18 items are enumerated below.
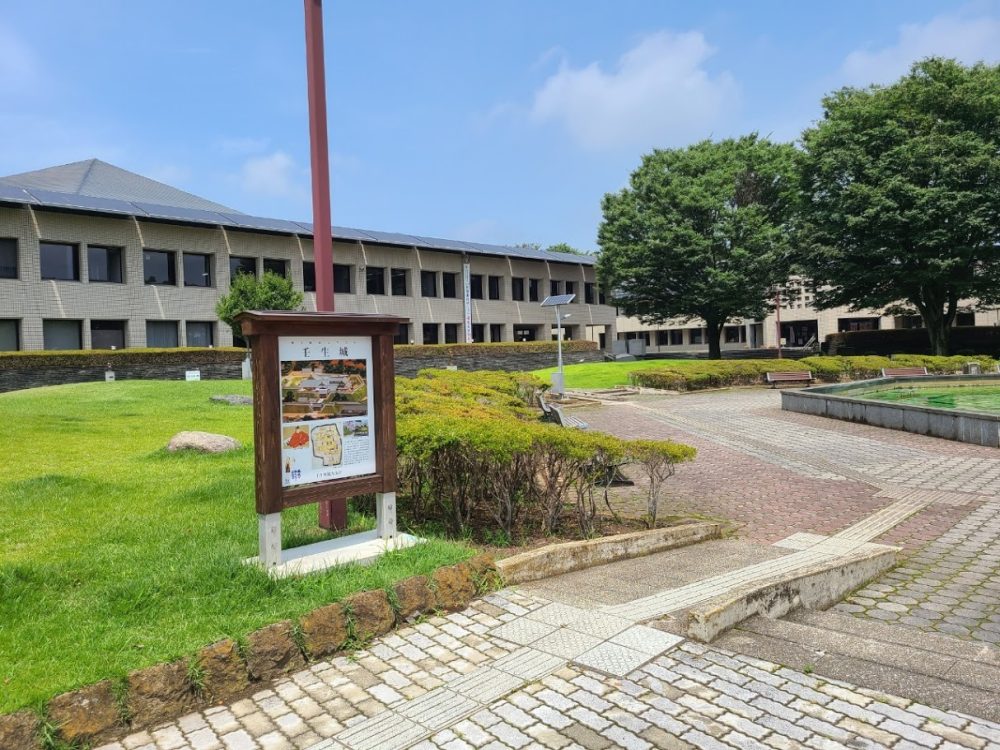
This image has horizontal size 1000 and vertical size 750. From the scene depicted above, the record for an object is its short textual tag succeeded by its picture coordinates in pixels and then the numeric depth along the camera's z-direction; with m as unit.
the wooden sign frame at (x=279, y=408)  4.80
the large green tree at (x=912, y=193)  32.53
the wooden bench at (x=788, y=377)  26.64
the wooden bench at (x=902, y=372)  26.02
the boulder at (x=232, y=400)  18.67
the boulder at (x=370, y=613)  4.23
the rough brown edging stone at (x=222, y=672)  3.58
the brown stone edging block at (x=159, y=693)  3.37
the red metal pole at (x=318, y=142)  6.14
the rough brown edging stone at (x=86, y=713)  3.14
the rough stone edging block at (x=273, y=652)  3.76
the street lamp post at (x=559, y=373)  24.42
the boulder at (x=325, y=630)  4.01
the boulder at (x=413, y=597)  4.50
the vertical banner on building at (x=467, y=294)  44.50
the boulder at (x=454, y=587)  4.70
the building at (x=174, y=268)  29.39
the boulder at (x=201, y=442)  10.22
